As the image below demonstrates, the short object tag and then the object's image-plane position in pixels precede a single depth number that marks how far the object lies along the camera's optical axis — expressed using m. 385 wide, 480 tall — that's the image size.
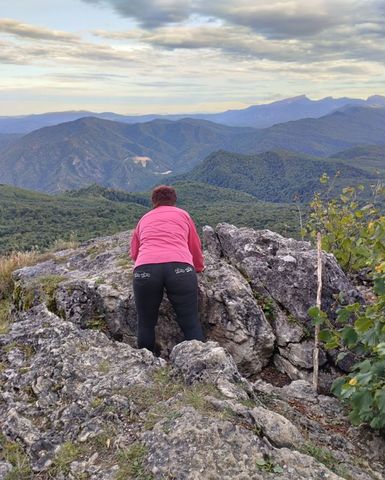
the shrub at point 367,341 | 4.30
